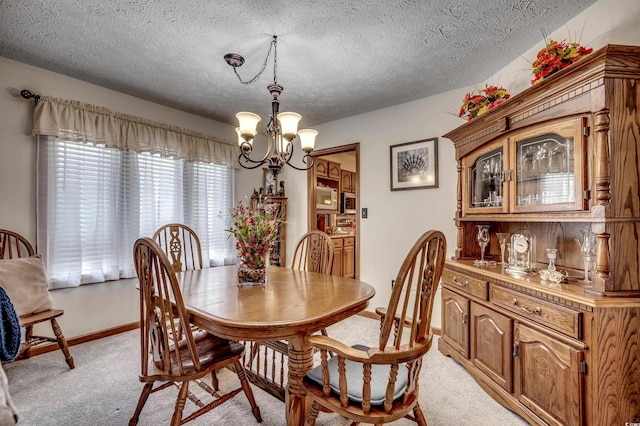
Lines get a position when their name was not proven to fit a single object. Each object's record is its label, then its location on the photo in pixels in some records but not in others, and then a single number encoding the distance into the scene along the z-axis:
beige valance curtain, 2.53
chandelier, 1.88
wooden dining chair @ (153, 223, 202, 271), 2.53
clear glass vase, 1.84
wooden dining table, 1.21
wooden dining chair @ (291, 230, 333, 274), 2.41
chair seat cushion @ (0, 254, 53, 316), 2.11
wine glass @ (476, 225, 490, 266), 2.24
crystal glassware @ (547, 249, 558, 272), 1.74
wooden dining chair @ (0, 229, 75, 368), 2.13
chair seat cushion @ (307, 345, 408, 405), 1.16
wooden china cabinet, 1.29
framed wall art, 3.05
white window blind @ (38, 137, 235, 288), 2.55
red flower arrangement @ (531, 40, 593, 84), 1.53
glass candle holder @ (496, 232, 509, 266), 2.19
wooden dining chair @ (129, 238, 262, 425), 1.25
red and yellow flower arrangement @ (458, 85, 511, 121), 2.10
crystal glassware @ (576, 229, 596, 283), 1.53
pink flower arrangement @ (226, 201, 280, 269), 1.77
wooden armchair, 1.07
